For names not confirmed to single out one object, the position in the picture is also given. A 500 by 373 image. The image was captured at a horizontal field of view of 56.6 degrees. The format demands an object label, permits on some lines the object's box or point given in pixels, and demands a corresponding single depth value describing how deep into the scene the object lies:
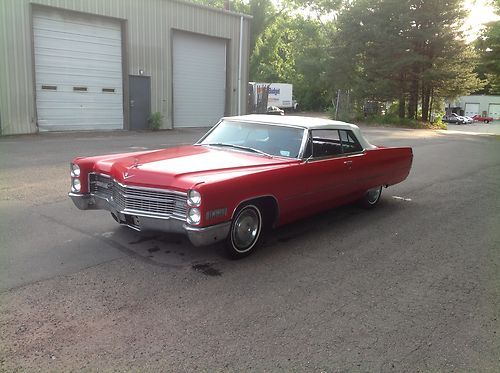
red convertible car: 4.26
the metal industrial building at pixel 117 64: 16.30
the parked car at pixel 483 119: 71.69
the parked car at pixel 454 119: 61.91
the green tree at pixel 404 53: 33.25
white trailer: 51.47
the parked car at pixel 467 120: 62.76
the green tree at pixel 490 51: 28.33
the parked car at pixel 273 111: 39.49
